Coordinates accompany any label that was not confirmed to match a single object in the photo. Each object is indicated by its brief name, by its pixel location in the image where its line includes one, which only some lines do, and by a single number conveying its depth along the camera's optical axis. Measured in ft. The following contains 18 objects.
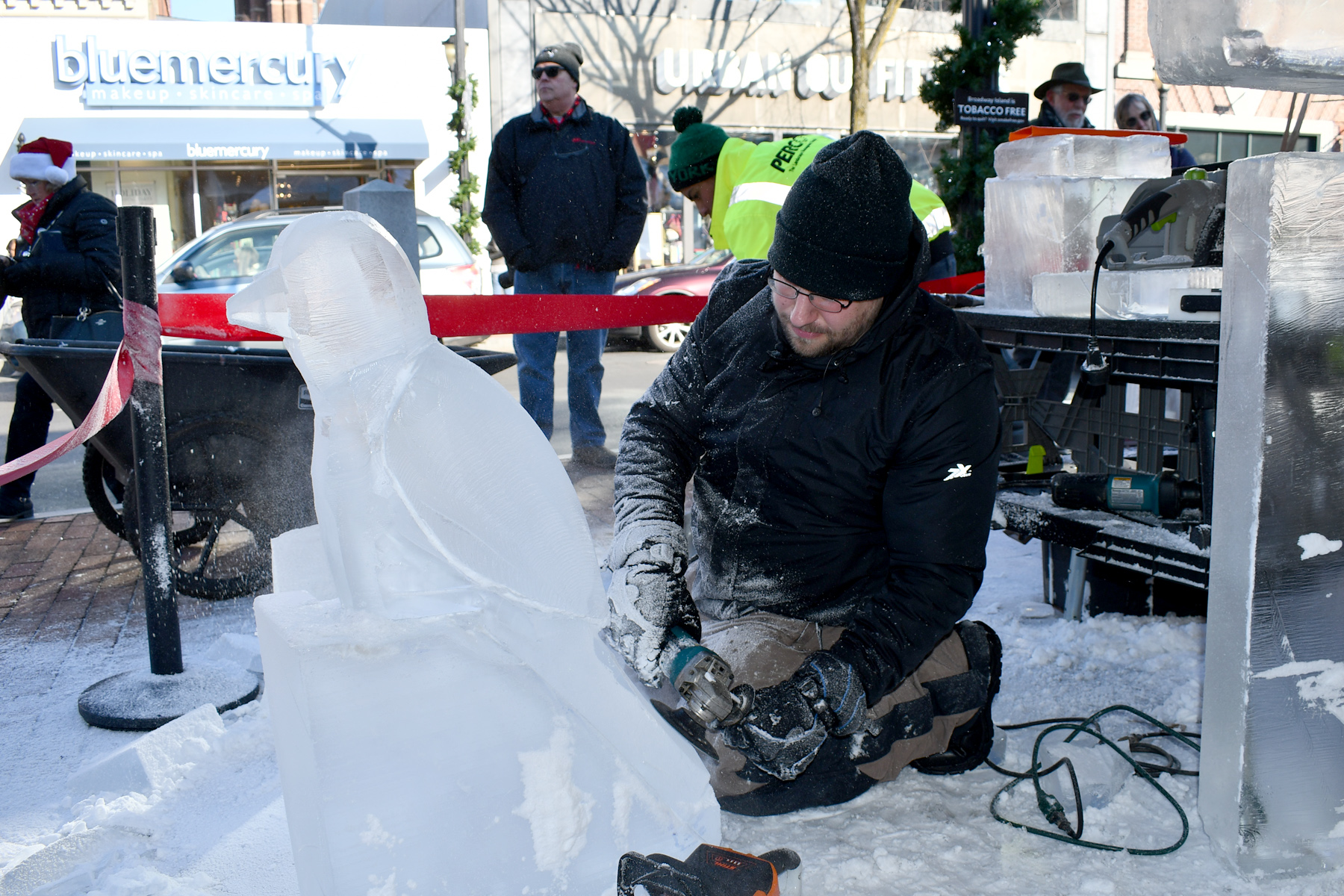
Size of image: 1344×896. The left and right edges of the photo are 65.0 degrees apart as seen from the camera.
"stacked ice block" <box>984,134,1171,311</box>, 10.53
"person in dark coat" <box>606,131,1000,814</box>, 6.40
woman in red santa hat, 13.53
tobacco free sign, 22.40
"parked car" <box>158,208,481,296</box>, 27.48
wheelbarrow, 10.78
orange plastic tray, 11.44
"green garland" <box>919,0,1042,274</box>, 22.29
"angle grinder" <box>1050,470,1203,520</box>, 8.92
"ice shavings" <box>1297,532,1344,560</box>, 5.77
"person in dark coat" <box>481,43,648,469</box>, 16.79
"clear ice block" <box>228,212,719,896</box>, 4.76
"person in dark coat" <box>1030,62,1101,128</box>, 18.34
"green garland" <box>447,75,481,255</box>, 44.68
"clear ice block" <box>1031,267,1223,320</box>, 9.15
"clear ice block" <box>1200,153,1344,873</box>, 5.54
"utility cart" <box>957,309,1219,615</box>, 8.31
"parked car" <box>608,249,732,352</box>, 32.83
